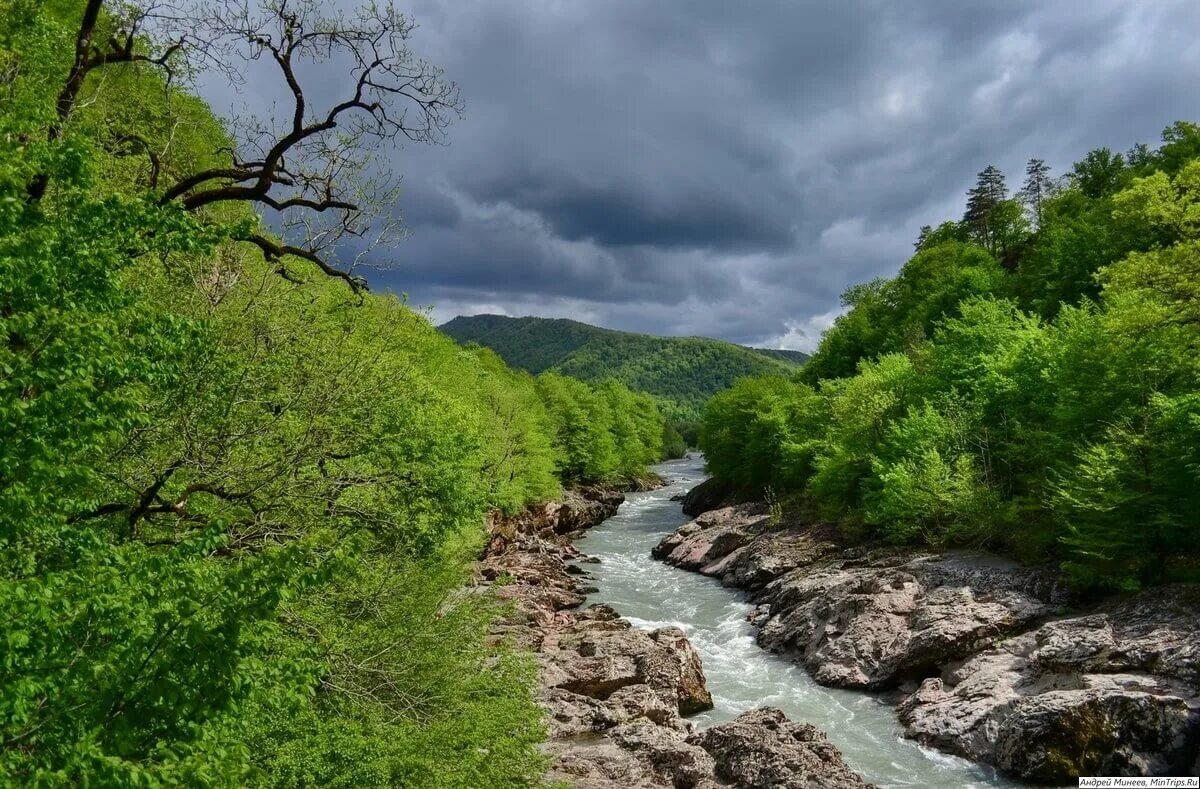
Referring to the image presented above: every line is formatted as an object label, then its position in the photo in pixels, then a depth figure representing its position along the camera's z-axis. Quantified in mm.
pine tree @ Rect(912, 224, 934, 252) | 98025
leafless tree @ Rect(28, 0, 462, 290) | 9430
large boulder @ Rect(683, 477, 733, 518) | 60594
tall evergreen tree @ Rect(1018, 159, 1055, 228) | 91188
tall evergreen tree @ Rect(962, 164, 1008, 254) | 86062
